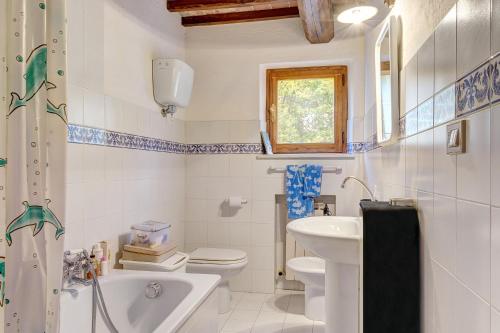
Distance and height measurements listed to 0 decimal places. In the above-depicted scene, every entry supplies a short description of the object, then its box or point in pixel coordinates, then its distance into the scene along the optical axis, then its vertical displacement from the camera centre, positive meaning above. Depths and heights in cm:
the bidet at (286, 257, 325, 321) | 229 -82
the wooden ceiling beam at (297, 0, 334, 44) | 222 +108
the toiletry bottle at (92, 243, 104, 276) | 176 -47
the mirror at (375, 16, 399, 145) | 151 +43
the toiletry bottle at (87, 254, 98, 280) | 166 -53
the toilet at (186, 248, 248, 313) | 246 -75
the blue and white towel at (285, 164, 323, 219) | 277 -19
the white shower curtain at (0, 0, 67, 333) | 93 +1
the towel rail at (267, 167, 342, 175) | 281 -4
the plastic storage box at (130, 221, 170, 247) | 206 -44
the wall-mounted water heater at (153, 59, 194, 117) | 244 +63
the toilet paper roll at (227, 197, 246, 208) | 292 -32
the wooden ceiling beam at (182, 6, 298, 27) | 278 +130
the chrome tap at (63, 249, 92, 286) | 158 -50
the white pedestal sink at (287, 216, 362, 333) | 150 -53
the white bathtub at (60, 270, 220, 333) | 158 -70
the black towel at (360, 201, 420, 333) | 118 -37
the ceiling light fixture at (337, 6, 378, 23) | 210 +100
